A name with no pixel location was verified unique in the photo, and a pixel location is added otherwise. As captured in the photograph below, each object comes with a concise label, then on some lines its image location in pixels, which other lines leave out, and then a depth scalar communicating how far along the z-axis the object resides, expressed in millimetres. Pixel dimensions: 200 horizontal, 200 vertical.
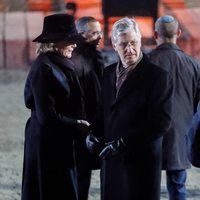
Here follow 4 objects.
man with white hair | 6908
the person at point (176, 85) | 8583
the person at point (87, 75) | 8720
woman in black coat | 7830
